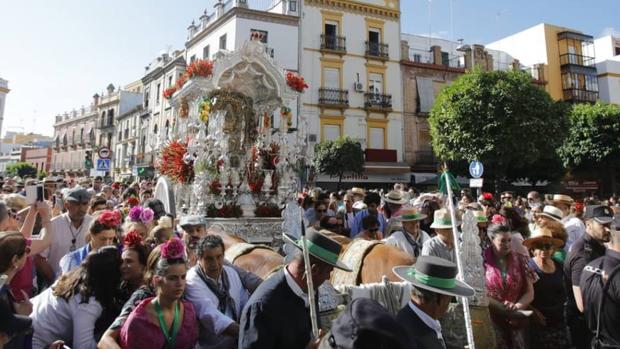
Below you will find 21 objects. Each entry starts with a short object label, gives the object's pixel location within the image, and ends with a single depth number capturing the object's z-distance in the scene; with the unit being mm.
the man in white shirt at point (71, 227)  4672
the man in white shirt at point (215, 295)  2846
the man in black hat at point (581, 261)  4091
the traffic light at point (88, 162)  15255
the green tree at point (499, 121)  20734
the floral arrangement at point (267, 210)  9531
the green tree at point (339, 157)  23797
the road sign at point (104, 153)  10825
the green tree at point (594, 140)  24828
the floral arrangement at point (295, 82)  10617
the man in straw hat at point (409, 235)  4980
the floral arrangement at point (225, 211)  8977
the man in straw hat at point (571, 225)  6514
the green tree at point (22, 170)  43594
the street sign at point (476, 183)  10420
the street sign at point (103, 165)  11000
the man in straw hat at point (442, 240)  4273
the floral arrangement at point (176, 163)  9812
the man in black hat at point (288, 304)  2271
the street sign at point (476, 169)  11575
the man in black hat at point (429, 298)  2291
